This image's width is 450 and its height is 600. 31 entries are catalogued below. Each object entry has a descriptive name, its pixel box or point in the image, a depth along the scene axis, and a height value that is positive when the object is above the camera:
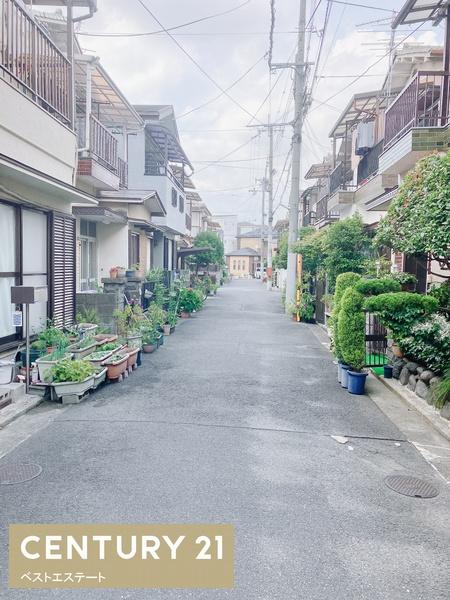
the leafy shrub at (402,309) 6.72 -0.44
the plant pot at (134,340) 9.05 -1.35
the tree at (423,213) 5.60 +0.96
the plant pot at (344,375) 7.55 -1.66
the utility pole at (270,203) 35.41 +6.22
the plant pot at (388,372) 8.06 -1.68
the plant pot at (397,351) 7.94 -1.29
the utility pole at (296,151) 17.27 +5.16
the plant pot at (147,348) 10.20 -1.66
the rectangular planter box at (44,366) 6.46 -1.35
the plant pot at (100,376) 6.85 -1.60
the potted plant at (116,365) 7.37 -1.51
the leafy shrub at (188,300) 16.83 -0.90
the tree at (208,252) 29.85 +2.13
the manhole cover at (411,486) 4.00 -1.93
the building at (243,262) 80.11 +2.92
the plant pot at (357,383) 7.27 -1.71
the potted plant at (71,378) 6.26 -1.49
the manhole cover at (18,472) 4.02 -1.87
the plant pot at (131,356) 8.21 -1.51
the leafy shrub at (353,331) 7.34 -0.87
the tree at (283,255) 23.73 +1.27
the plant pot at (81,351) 7.39 -1.30
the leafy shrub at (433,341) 6.38 -0.90
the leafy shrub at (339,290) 8.43 -0.21
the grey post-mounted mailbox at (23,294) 6.14 -0.27
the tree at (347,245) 11.56 +0.90
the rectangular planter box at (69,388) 6.24 -1.61
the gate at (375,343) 8.70 -1.33
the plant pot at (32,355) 7.03 -1.30
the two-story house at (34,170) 6.64 +1.60
